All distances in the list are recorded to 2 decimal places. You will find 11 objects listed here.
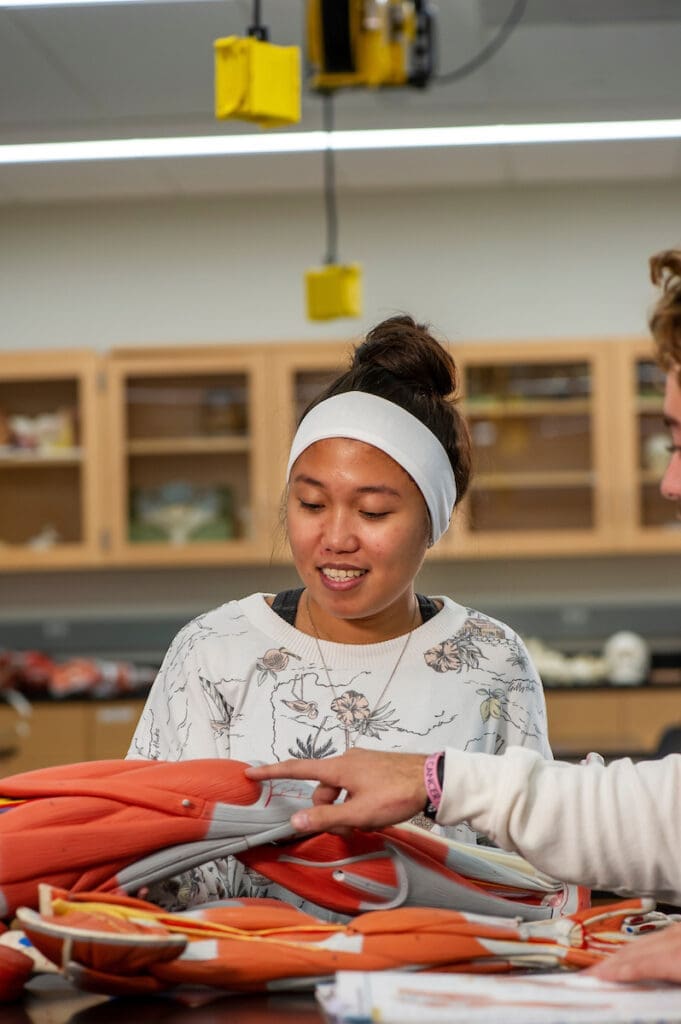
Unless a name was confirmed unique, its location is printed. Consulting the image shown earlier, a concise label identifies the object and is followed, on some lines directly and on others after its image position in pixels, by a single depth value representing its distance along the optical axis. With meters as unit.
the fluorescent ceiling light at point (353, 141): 5.19
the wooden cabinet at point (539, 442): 6.15
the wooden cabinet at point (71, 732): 5.77
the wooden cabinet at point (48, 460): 6.25
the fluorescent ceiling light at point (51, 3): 3.83
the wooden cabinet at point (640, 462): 6.11
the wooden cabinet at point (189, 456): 6.22
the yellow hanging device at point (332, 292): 4.50
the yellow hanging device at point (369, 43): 2.97
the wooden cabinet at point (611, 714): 5.65
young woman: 1.67
